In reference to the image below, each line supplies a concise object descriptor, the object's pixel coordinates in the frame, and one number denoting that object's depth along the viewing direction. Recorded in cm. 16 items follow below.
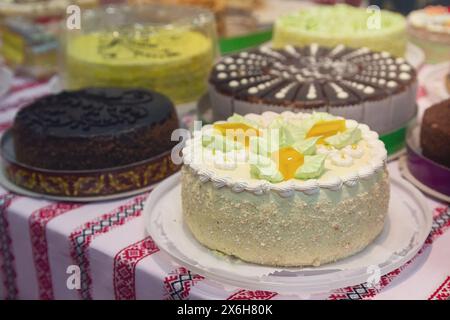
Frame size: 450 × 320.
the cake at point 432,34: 228
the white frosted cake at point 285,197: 112
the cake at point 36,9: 238
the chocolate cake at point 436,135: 144
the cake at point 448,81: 190
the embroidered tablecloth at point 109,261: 115
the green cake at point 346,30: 204
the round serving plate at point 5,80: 212
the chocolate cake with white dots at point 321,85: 155
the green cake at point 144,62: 187
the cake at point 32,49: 226
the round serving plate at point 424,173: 142
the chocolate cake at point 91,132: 145
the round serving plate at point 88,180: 145
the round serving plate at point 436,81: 191
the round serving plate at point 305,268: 110
